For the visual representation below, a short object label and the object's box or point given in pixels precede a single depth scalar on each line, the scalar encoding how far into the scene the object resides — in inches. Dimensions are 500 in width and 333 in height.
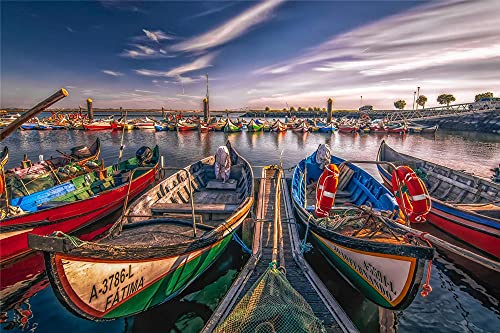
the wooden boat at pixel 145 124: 2281.0
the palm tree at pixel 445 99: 3922.2
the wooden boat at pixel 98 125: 2125.9
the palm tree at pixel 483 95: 3540.1
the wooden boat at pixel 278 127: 2221.9
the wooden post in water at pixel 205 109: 2501.2
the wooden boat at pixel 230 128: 2196.4
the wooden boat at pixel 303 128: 2196.1
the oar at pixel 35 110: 156.1
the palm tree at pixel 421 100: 4274.1
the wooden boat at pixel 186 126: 2171.5
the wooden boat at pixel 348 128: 2266.2
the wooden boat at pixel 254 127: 2209.9
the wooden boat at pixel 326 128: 2272.4
